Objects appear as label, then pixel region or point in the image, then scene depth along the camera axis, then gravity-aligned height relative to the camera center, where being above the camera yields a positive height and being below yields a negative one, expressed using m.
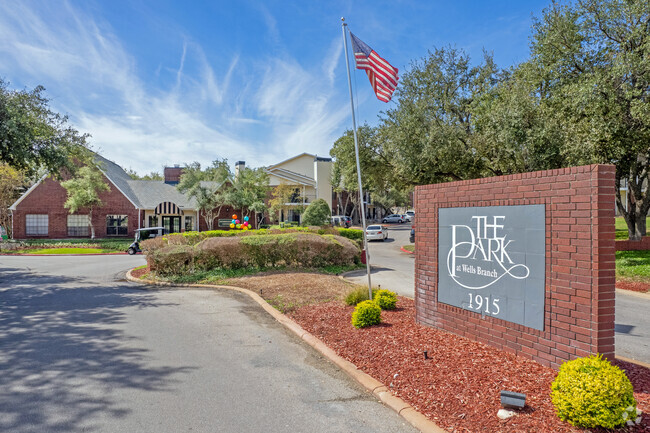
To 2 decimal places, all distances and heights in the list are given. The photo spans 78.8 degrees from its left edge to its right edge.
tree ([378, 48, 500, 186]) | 19.62 +4.63
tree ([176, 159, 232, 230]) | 35.81 +2.61
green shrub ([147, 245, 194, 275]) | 13.80 -1.59
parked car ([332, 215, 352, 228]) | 44.94 -0.82
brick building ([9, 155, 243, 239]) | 33.91 +0.05
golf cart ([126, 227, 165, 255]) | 26.77 -1.48
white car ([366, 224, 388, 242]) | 34.28 -1.66
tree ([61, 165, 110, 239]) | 30.92 +2.11
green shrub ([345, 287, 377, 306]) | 8.59 -1.79
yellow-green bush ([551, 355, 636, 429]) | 3.48 -1.66
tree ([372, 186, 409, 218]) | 61.22 +2.35
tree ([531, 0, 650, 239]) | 14.02 +5.11
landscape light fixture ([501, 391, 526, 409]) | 3.86 -1.82
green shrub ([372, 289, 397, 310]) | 8.13 -1.79
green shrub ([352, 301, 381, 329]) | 7.00 -1.81
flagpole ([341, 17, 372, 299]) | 8.23 +2.52
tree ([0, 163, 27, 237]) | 33.44 +2.36
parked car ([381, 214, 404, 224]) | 58.69 -0.77
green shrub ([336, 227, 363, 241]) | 22.67 -1.15
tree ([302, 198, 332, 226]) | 28.47 -0.07
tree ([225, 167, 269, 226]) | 35.81 +2.20
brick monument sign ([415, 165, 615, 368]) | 4.36 -0.63
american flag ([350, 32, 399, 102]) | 8.52 +3.17
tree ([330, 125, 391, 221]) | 23.75 +3.54
